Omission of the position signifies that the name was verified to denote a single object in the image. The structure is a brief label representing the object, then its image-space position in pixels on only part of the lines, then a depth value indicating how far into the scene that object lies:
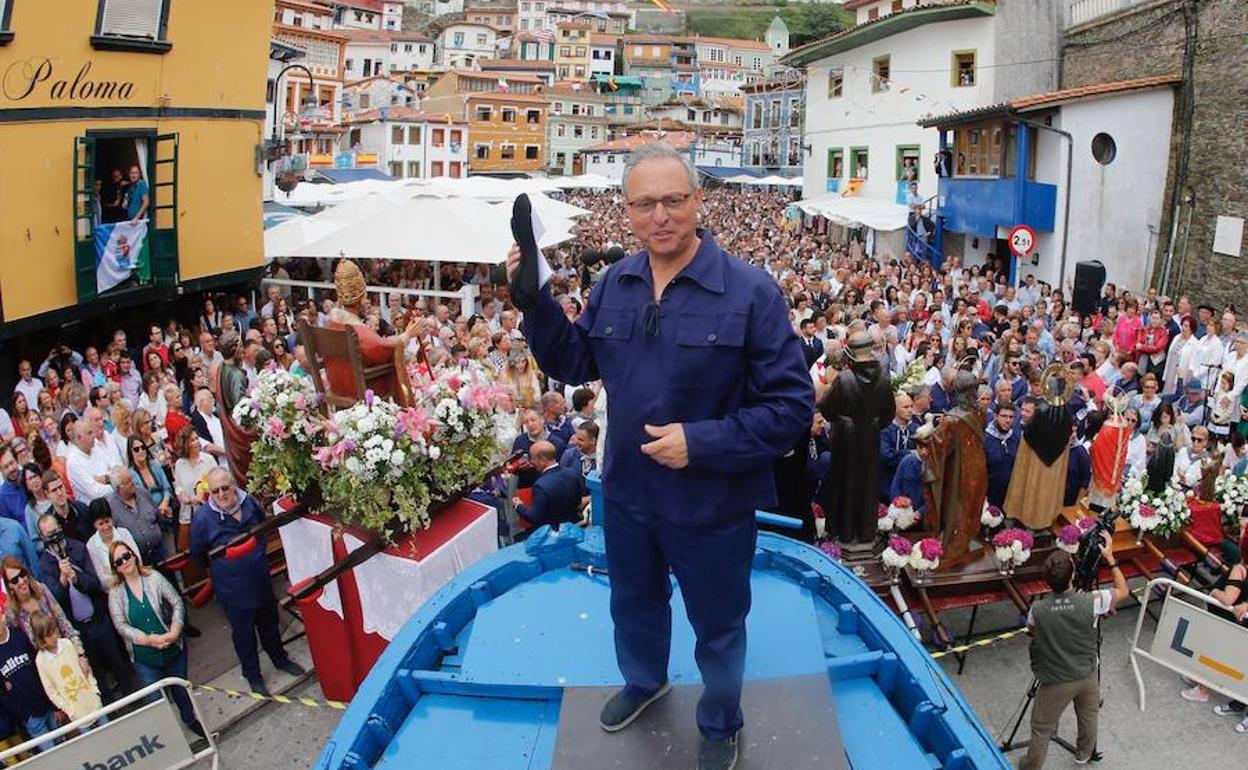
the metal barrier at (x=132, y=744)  5.21
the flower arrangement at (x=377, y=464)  5.70
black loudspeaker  19.05
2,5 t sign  18.58
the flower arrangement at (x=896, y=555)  6.84
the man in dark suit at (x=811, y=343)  11.22
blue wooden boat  3.49
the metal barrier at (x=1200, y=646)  6.75
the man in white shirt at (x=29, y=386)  10.41
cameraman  5.80
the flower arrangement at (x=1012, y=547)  7.10
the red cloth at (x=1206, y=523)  8.12
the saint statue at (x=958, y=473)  6.83
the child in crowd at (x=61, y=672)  5.91
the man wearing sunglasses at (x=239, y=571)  6.75
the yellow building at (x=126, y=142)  12.68
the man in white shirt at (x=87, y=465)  7.90
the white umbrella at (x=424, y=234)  14.26
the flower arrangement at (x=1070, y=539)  7.25
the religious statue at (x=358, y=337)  6.18
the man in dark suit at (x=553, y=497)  6.85
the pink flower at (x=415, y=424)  5.82
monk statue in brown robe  6.33
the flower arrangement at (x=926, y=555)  6.86
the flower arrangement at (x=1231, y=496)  8.18
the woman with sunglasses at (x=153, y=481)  8.09
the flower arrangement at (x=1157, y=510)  7.87
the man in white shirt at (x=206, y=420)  9.54
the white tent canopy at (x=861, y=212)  26.55
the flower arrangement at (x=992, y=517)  7.50
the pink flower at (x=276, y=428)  5.98
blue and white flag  14.10
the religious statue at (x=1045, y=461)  7.25
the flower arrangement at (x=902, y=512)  7.11
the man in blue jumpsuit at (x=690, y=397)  3.02
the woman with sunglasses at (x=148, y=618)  6.49
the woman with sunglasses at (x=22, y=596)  5.90
